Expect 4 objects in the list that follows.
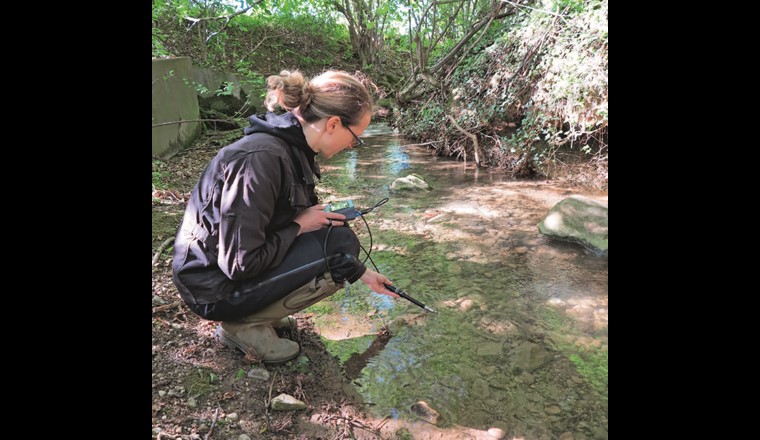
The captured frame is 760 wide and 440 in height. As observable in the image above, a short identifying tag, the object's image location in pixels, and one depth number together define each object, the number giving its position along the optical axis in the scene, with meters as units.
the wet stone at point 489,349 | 2.24
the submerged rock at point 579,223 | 3.46
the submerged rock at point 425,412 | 1.80
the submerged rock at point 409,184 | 5.31
